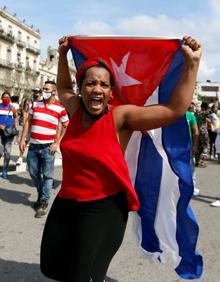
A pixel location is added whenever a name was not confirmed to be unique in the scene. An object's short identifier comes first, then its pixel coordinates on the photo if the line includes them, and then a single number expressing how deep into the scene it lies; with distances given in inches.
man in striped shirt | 153.8
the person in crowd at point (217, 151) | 172.6
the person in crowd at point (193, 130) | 194.2
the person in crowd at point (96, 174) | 61.7
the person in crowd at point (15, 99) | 298.6
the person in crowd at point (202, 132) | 299.4
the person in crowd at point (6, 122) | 214.3
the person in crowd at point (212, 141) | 331.9
